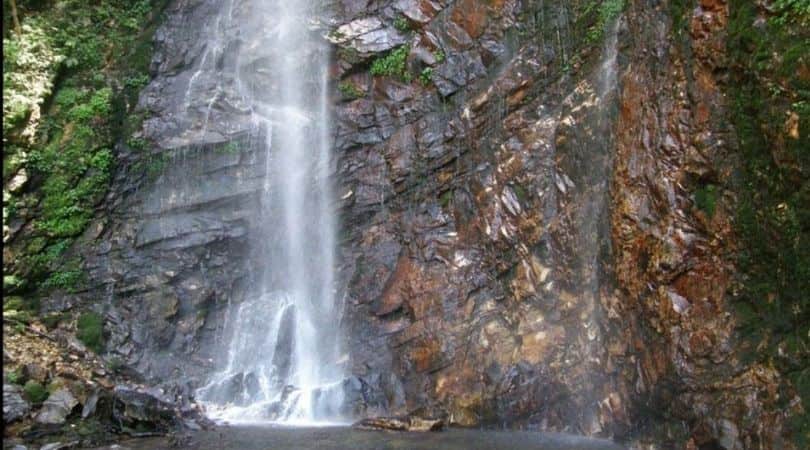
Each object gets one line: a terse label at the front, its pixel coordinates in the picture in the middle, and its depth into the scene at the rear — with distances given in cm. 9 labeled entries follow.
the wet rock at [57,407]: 1212
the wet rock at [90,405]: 1241
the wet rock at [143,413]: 1230
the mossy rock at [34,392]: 1250
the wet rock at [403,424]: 1255
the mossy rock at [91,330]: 1524
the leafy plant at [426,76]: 1702
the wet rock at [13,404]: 1188
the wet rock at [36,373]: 1307
